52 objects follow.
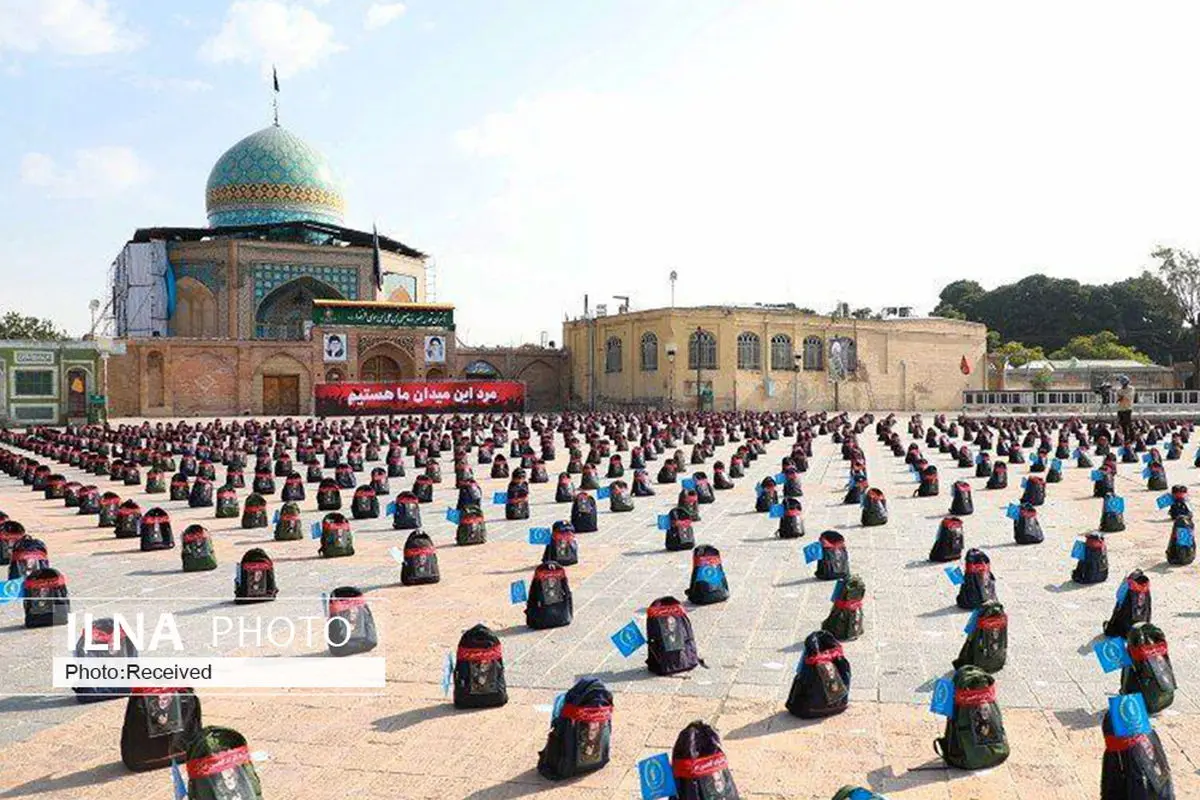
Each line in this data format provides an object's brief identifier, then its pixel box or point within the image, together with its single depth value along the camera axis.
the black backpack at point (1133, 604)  8.30
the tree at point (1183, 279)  64.56
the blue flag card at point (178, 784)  5.13
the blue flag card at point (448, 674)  7.09
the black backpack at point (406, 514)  15.36
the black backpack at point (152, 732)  6.02
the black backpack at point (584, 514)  14.66
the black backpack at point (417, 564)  11.07
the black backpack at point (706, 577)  9.84
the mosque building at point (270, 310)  52.22
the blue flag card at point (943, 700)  5.91
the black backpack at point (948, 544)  11.98
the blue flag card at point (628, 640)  7.25
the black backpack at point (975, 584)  9.45
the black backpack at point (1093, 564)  10.63
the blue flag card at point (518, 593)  8.88
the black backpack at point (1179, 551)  11.50
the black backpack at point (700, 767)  5.06
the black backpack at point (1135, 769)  5.08
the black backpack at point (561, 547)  11.91
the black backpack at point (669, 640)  7.64
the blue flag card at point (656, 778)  5.05
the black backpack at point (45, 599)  9.36
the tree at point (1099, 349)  77.56
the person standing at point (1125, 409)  27.14
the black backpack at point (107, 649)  7.21
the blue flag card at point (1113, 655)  6.71
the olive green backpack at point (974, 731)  5.86
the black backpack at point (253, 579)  10.16
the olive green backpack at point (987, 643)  7.45
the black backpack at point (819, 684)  6.64
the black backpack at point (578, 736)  5.79
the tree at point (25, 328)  72.12
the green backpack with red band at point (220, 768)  5.09
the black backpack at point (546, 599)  9.03
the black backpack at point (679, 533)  13.05
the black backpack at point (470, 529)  13.73
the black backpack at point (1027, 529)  13.16
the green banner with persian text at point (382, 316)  53.38
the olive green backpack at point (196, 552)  12.07
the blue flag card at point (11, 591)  9.65
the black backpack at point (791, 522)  13.95
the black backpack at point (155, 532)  13.67
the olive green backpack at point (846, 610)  8.45
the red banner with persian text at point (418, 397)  48.50
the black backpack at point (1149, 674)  6.61
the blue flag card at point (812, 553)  10.66
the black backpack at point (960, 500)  15.91
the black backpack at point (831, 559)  10.86
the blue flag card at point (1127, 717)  5.18
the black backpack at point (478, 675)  6.91
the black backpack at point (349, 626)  8.32
